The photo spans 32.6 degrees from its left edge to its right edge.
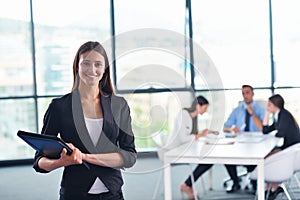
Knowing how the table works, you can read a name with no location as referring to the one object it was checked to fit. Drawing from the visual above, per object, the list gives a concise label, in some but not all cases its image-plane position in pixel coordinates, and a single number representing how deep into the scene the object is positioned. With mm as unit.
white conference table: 4348
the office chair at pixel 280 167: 4559
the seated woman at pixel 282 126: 5336
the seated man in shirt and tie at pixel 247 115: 6316
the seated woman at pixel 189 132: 5367
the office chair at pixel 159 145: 5352
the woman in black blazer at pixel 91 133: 1875
